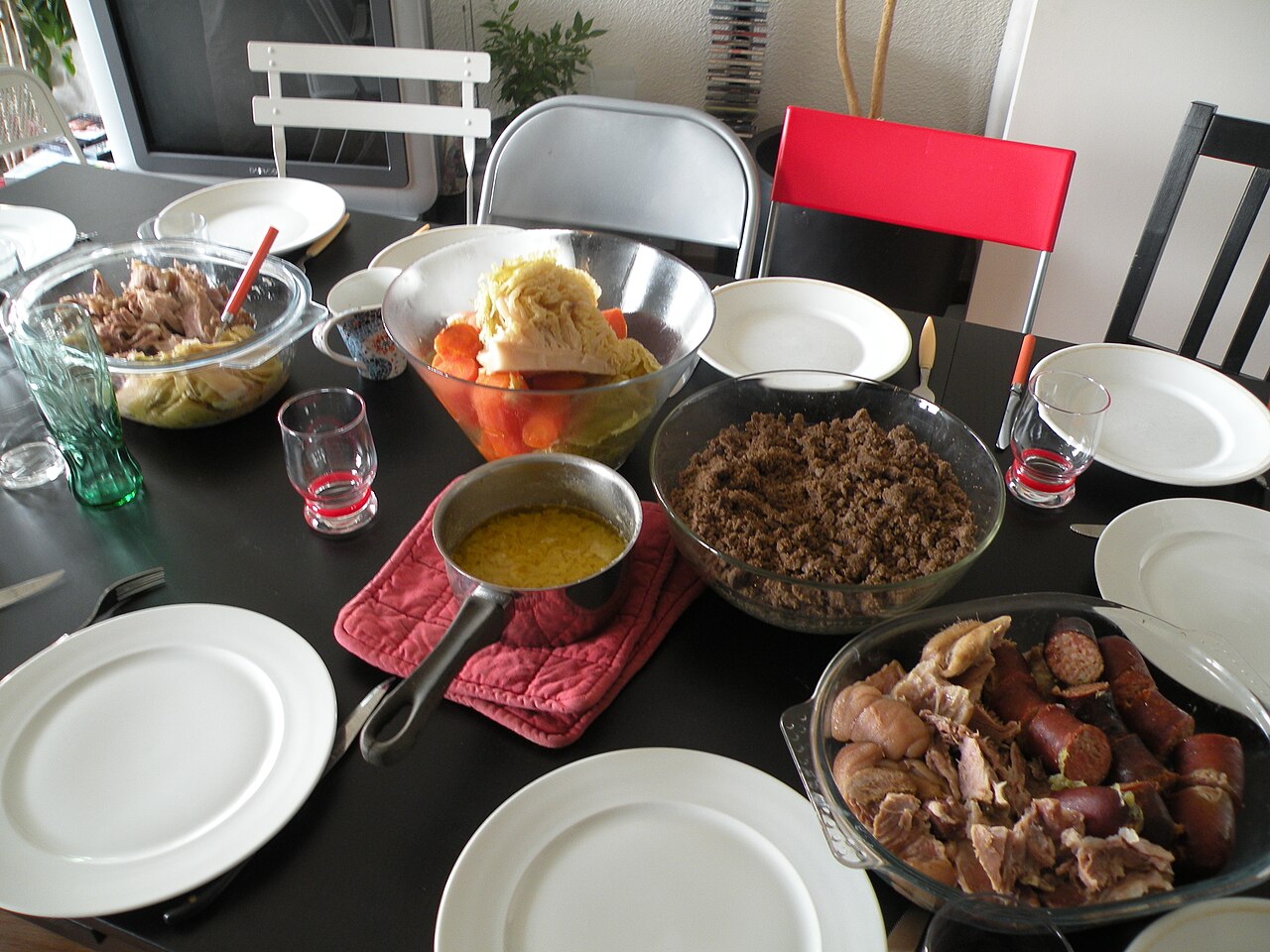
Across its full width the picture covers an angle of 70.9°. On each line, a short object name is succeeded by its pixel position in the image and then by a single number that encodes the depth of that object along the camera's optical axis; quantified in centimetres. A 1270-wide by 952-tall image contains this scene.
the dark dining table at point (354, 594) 59
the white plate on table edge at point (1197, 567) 78
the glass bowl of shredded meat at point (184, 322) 96
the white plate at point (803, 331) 111
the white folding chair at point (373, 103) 164
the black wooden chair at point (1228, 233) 124
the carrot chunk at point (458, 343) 89
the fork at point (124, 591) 78
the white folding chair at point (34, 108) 178
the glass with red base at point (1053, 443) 91
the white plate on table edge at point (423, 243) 124
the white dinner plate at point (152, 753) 58
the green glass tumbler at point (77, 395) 85
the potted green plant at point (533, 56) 239
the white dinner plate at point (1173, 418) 96
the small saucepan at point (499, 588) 61
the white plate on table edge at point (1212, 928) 54
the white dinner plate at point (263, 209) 140
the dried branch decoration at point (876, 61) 196
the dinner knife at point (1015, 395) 101
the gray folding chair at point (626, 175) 153
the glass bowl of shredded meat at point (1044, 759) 54
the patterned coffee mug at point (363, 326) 103
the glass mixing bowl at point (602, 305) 85
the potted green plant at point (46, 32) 271
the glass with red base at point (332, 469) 85
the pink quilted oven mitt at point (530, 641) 69
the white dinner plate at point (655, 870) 56
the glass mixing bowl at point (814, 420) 71
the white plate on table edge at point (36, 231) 133
